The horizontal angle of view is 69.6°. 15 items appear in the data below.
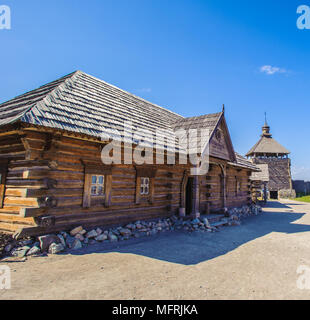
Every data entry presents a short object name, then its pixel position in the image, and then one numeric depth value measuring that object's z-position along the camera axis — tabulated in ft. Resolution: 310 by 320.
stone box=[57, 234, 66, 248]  19.61
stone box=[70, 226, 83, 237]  21.33
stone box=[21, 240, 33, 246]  18.33
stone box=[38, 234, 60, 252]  18.48
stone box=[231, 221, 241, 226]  38.29
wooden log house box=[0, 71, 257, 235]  19.67
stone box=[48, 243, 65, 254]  18.44
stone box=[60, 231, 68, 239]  20.54
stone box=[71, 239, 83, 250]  19.89
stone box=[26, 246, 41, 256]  17.69
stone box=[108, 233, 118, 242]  23.09
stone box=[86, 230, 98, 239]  21.95
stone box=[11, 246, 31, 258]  17.31
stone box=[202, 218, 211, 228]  32.04
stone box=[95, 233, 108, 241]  22.25
